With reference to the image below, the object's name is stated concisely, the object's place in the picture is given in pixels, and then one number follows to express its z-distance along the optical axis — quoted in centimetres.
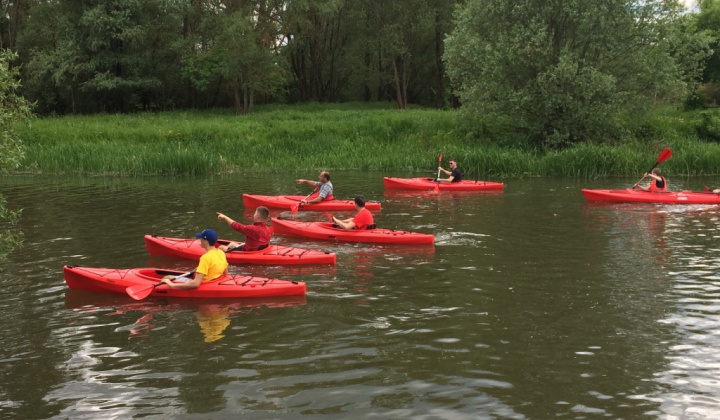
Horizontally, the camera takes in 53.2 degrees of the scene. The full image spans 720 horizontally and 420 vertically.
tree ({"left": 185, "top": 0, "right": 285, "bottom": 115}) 3662
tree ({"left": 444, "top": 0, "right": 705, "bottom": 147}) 2631
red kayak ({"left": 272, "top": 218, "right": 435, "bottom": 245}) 1295
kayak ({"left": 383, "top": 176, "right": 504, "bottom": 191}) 2073
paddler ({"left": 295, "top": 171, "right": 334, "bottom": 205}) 1734
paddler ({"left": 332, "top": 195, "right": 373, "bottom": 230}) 1331
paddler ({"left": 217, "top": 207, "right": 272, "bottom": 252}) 1164
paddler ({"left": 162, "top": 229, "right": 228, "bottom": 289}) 952
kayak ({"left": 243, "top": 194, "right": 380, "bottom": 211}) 1739
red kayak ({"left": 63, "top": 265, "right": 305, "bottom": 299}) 959
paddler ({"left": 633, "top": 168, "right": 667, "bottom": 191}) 1803
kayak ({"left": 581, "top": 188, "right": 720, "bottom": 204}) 1747
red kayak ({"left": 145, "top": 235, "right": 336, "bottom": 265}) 1159
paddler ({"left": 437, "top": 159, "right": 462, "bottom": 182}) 2091
